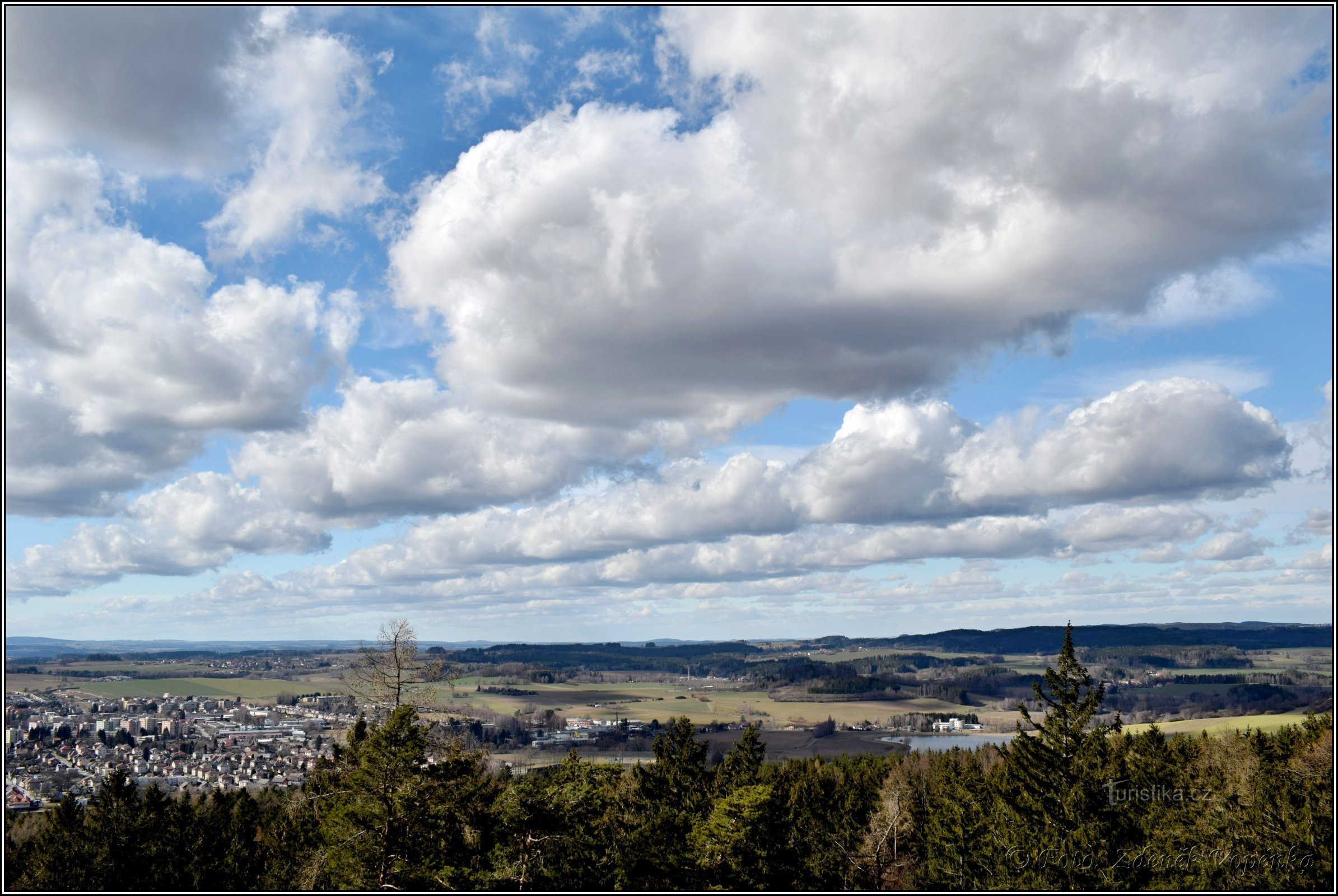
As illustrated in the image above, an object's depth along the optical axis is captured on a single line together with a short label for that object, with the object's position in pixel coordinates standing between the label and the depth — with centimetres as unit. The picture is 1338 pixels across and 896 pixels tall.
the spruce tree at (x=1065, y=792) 4084
